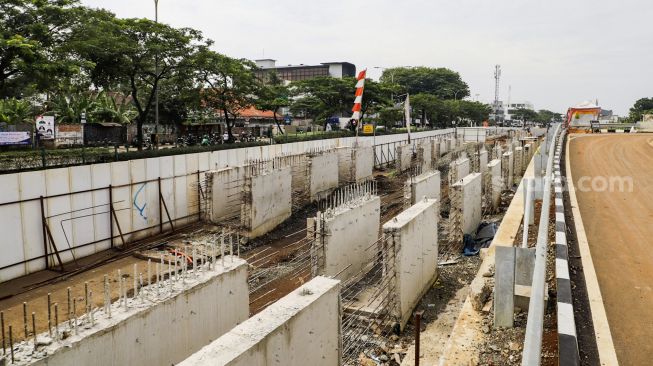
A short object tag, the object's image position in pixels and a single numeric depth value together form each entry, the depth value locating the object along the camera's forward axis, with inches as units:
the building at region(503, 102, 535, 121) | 5597.9
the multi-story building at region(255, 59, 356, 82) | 3348.9
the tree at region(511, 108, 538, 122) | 5044.8
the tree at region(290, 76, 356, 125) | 1658.5
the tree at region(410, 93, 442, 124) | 2318.8
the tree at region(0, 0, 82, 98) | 630.5
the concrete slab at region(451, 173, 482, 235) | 550.0
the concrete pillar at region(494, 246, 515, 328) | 206.8
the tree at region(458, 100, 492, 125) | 2918.3
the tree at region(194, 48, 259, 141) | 1015.6
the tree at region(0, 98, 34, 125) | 1070.4
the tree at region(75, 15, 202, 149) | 796.6
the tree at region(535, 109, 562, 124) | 5588.6
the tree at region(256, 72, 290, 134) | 1272.1
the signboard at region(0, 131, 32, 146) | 697.0
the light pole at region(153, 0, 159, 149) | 915.0
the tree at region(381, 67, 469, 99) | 3240.7
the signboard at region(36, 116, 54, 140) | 832.3
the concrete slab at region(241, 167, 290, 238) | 616.7
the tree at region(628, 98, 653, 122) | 3032.0
